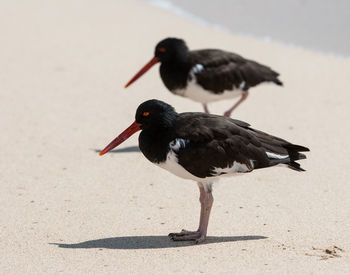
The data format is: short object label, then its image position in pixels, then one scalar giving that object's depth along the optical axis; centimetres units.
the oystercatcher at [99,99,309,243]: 1218
